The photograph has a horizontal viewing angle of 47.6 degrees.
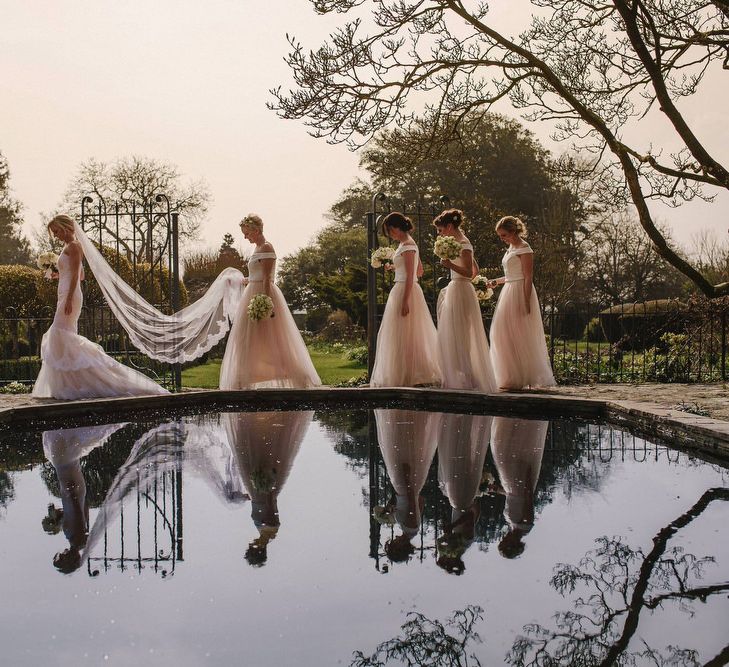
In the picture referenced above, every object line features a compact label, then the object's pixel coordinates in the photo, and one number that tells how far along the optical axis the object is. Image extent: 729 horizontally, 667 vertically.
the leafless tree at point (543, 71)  8.91
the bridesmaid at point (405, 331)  10.20
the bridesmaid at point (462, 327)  9.98
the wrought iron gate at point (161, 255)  10.50
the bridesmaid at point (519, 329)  10.12
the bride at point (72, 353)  9.43
